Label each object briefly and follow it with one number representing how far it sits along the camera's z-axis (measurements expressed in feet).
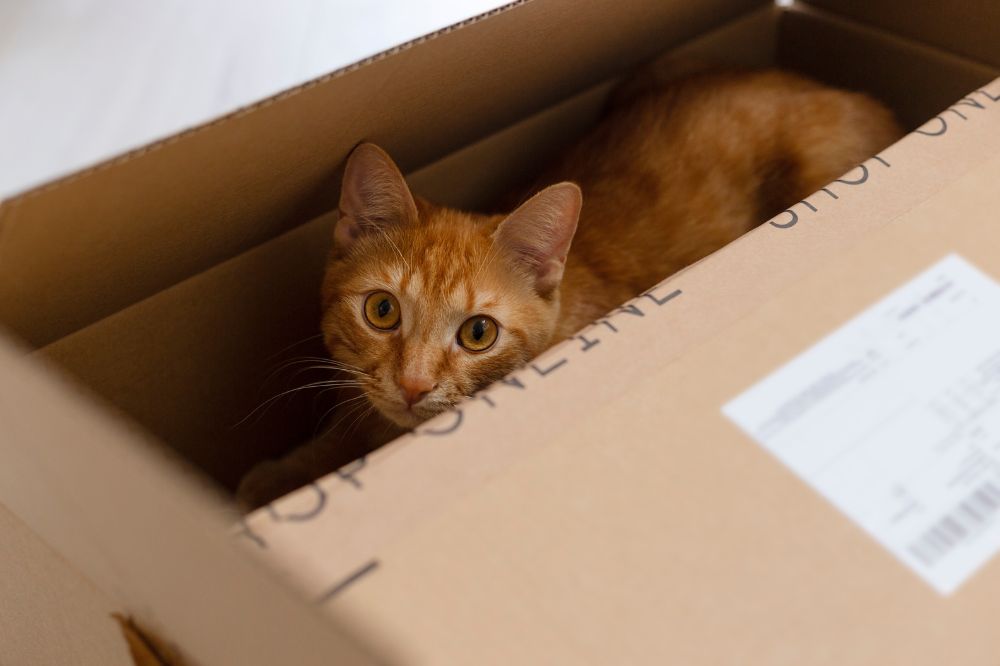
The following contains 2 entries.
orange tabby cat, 2.55
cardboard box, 2.03
